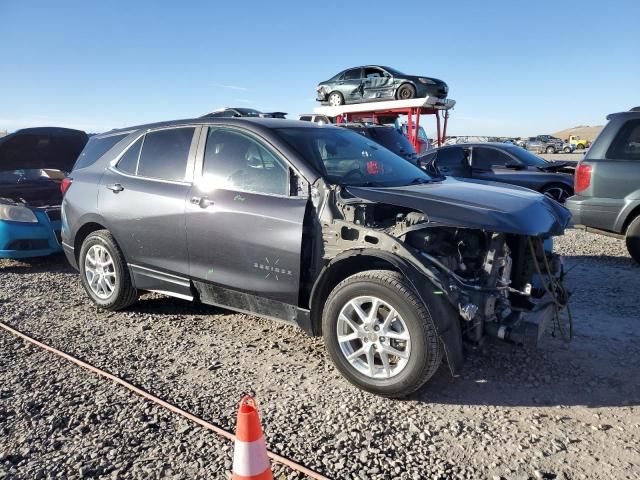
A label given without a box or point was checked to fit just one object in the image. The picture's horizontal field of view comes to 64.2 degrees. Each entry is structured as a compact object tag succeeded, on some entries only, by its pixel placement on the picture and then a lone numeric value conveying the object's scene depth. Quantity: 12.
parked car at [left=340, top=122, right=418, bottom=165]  9.39
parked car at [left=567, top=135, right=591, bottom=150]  48.92
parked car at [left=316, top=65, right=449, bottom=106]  15.12
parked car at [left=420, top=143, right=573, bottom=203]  9.49
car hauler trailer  14.62
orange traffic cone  2.00
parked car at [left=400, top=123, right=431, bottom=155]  15.98
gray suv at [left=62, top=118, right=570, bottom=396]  3.03
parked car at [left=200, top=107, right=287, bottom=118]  11.46
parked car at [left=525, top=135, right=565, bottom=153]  44.44
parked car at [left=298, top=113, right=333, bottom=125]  14.53
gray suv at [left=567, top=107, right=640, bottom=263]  5.95
